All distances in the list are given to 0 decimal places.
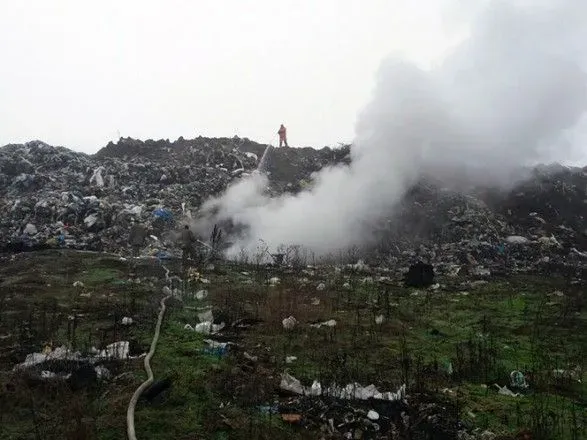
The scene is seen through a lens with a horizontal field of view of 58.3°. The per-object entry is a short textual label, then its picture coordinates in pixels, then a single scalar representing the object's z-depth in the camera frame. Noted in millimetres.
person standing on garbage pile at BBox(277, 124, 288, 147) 21659
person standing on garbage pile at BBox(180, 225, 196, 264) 10797
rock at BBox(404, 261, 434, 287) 9648
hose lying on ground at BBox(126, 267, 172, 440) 3341
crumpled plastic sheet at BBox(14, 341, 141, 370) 4637
